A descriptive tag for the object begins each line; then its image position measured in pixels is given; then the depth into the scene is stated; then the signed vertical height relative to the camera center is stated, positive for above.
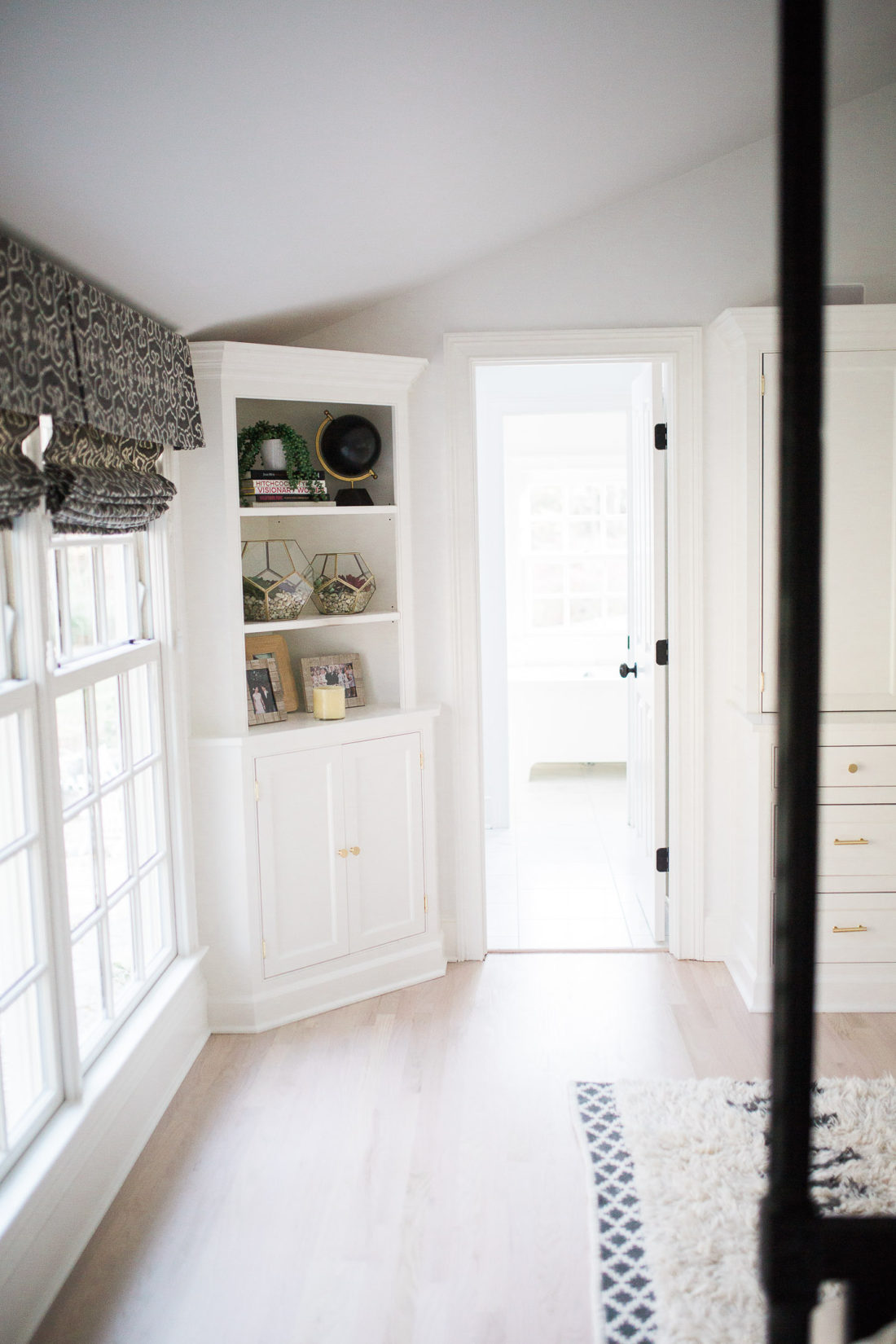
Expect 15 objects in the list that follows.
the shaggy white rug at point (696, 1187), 2.05 -1.45
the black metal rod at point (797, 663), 0.44 -0.05
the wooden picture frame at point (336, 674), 3.67 -0.37
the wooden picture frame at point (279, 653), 3.60 -0.29
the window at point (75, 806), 2.20 -0.55
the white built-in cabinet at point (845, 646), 3.33 -0.29
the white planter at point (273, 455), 3.41 +0.38
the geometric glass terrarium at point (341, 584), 3.57 -0.05
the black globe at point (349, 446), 3.55 +0.42
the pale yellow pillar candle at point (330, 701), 3.51 -0.44
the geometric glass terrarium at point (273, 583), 3.44 -0.04
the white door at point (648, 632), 3.91 -0.28
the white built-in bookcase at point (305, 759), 3.28 -0.62
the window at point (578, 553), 7.28 +0.07
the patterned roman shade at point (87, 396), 1.93 +0.39
